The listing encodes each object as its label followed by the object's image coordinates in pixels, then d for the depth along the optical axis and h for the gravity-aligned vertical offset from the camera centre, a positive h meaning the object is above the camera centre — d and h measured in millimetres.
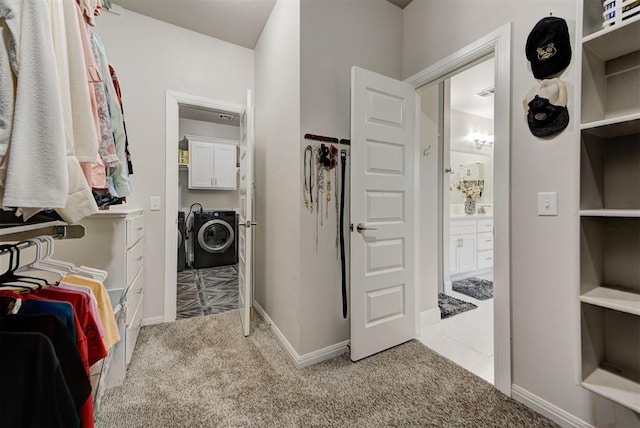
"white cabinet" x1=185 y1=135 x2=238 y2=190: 4672 +905
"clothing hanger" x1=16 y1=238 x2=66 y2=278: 954 -194
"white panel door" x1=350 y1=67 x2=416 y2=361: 1841 +4
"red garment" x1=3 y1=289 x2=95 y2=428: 703 -414
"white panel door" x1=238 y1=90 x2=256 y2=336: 2148 +21
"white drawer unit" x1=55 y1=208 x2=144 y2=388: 1544 -243
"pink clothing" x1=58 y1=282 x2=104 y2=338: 961 -311
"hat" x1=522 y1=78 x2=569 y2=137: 1300 +526
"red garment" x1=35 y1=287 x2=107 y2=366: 916 -352
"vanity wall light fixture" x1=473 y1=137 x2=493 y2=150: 4766 +1272
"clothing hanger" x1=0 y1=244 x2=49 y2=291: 827 -206
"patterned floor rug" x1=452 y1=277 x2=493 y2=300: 3256 -968
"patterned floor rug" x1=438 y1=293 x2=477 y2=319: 2725 -1000
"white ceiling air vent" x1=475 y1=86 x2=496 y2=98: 3729 +1733
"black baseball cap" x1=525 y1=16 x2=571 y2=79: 1276 +816
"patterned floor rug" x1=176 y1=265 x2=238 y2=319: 2824 -986
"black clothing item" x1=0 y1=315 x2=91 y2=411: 678 -335
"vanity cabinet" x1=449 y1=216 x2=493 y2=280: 3754 -472
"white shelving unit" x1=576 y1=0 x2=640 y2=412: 1033 +36
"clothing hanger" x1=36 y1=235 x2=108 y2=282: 1045 -228
